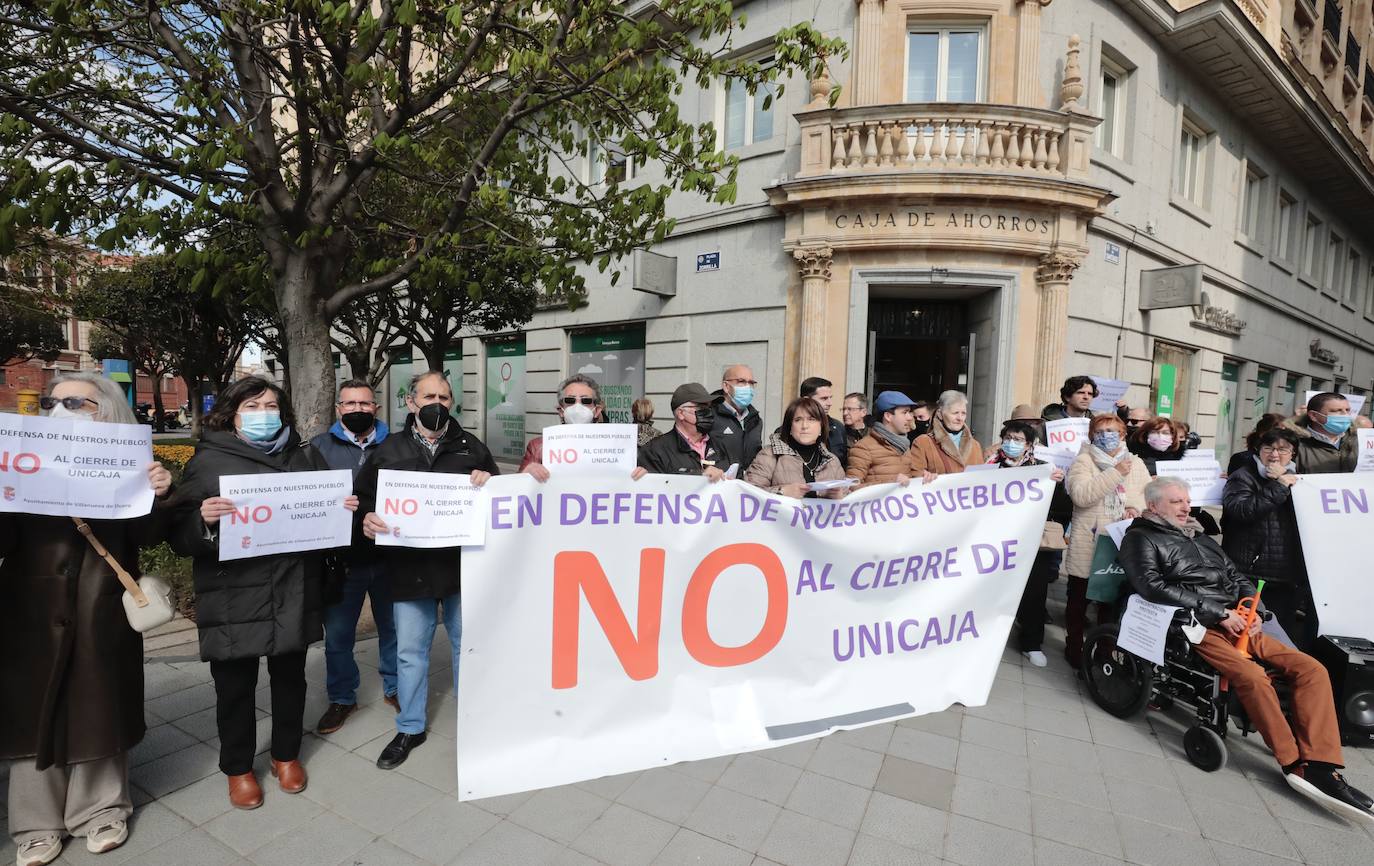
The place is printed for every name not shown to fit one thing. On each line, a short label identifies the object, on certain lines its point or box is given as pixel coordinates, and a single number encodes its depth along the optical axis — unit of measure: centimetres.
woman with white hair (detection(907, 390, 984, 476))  433
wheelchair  314
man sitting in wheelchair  286
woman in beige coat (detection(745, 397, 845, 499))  377
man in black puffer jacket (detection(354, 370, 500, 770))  297
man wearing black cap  387
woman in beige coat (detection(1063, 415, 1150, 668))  427
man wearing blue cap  425
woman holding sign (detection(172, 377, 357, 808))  253
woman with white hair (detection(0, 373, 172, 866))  233
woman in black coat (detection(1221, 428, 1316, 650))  383
